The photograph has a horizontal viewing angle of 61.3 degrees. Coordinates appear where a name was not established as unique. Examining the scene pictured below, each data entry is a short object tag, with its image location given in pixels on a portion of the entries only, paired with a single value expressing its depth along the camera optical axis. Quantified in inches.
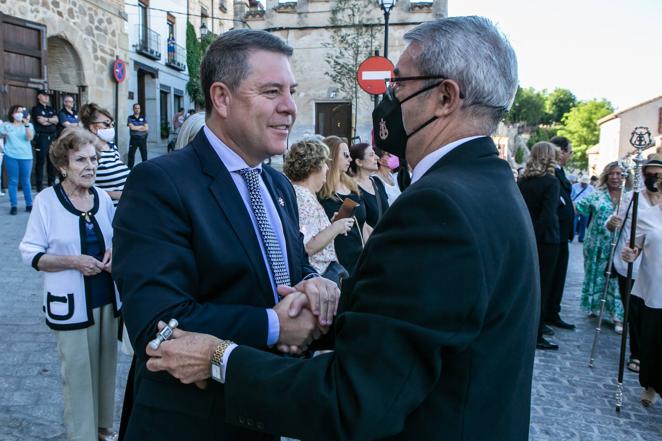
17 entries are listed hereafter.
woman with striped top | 186.7
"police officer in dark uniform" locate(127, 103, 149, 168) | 612.5
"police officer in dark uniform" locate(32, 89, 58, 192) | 460.8
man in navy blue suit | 66.4
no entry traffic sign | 360.5
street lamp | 429.4
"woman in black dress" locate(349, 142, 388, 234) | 241.3
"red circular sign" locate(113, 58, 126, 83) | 650.8
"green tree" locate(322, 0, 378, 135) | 870.4
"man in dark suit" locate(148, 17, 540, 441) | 50.7
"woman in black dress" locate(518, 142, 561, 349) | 249.4
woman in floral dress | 275.6
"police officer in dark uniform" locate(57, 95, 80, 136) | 473.1
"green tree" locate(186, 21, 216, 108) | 1133.1
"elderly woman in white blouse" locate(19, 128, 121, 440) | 132.7
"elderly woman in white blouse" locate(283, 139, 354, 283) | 175.0
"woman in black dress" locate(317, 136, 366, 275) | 205.5
